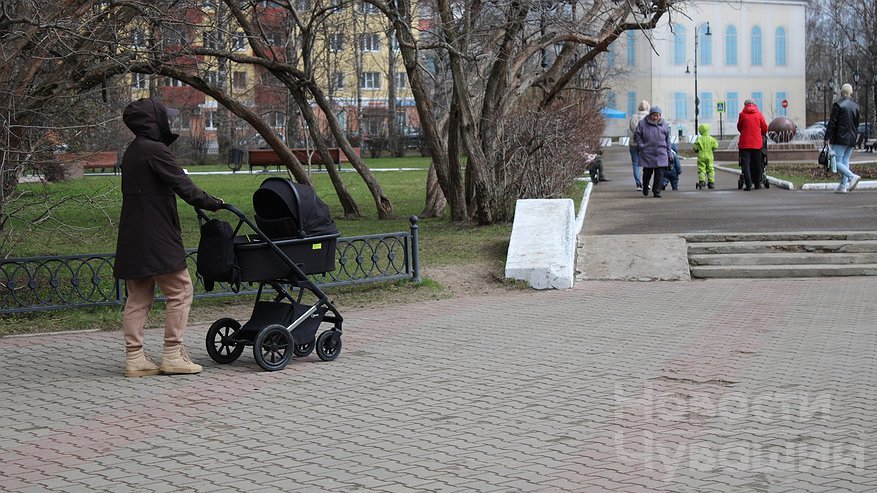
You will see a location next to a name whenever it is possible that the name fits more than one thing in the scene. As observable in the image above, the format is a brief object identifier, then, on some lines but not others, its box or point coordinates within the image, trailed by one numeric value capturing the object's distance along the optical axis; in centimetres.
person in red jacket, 2203
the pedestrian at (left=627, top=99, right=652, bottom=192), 2358
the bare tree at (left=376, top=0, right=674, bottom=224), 1672
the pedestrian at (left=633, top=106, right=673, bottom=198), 2108
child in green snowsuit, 2367
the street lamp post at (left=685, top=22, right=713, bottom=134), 7244
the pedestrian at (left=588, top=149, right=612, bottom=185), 2873
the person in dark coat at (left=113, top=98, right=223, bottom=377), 823
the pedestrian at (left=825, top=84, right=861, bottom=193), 2081
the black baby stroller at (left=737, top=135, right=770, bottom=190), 2319
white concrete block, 1293
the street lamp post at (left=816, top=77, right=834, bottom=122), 6916
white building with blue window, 7525
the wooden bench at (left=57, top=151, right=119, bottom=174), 1175
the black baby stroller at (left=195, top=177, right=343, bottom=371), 845
